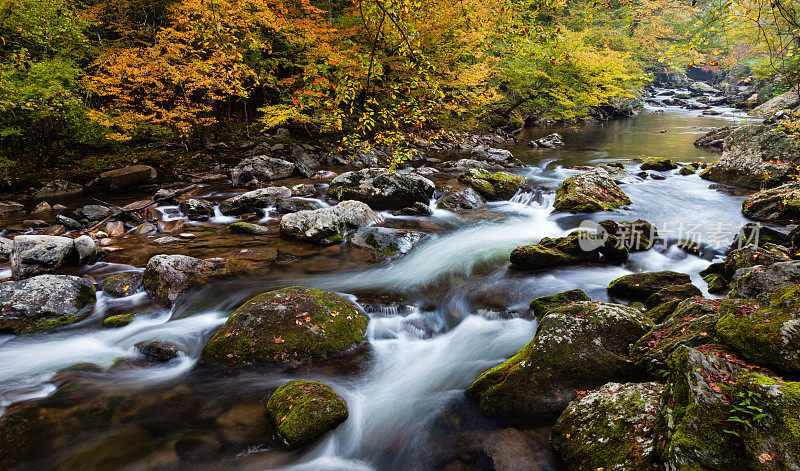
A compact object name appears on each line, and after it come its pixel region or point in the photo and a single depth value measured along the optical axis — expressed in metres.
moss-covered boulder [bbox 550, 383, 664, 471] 2.47
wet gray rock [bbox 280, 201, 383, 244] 8.16
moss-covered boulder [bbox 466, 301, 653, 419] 3.48
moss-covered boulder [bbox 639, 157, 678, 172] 13.96
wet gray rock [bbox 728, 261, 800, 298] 3.79
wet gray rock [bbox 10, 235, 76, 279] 6.36
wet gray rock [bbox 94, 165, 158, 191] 11.74
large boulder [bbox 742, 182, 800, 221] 8.03
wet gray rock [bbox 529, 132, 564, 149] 20.59
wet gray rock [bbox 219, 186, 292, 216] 10.05
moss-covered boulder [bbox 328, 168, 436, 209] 10.61
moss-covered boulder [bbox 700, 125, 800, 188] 10.36
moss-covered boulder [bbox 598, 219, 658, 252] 7.39
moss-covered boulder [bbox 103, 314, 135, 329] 5.25
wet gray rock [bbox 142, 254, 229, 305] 5.93
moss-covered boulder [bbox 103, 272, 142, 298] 5.98
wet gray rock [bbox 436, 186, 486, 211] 11.03
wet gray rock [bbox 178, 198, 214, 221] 9.72
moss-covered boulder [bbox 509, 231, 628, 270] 6.83
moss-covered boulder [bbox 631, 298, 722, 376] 3.10
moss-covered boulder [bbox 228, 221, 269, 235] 8.77
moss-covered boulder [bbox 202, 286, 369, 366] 4.49
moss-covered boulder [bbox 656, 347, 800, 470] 1.91
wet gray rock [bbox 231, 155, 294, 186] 12.92
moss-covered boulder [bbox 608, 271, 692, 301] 5.48
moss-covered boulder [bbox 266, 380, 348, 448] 3.29
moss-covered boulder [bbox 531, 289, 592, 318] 5.27
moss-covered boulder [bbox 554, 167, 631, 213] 10.16
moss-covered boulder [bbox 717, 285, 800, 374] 2.52
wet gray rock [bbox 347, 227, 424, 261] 7.93
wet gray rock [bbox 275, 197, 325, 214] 10.33
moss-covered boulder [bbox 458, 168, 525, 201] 11.87
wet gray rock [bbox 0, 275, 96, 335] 5.02
